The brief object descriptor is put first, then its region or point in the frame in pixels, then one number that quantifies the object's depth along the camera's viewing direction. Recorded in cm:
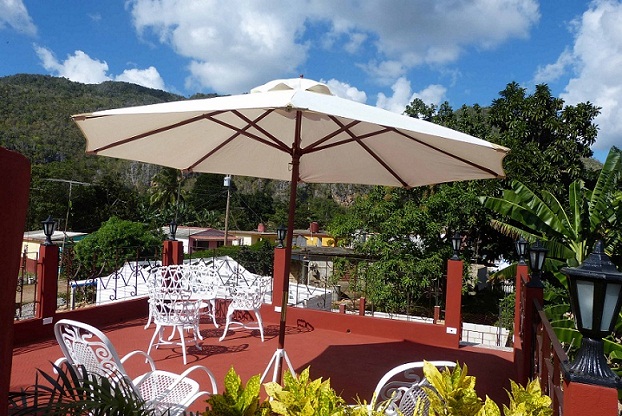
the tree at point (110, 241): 2098
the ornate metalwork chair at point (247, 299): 578
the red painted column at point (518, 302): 519
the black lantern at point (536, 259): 403
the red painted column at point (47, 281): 554
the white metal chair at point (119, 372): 247
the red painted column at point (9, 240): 130
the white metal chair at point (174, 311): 482
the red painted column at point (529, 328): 370
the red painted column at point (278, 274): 708
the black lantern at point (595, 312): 162
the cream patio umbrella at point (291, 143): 271
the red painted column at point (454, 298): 595
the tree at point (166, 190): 3931
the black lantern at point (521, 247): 620
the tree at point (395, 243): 1384
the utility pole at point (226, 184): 2777
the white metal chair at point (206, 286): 588
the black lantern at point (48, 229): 568
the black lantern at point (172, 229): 782
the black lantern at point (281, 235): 721
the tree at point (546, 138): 1504
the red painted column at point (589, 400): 159
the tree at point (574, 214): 816
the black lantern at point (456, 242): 615
